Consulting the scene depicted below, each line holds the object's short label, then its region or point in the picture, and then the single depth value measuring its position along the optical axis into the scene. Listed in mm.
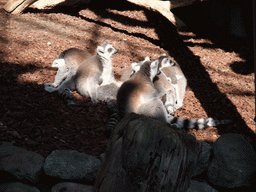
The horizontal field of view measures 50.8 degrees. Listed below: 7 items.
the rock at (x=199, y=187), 3090
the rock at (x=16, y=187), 2640
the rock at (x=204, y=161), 3145
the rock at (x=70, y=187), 2828
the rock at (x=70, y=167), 2873
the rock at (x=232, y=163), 2977
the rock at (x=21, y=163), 2788
